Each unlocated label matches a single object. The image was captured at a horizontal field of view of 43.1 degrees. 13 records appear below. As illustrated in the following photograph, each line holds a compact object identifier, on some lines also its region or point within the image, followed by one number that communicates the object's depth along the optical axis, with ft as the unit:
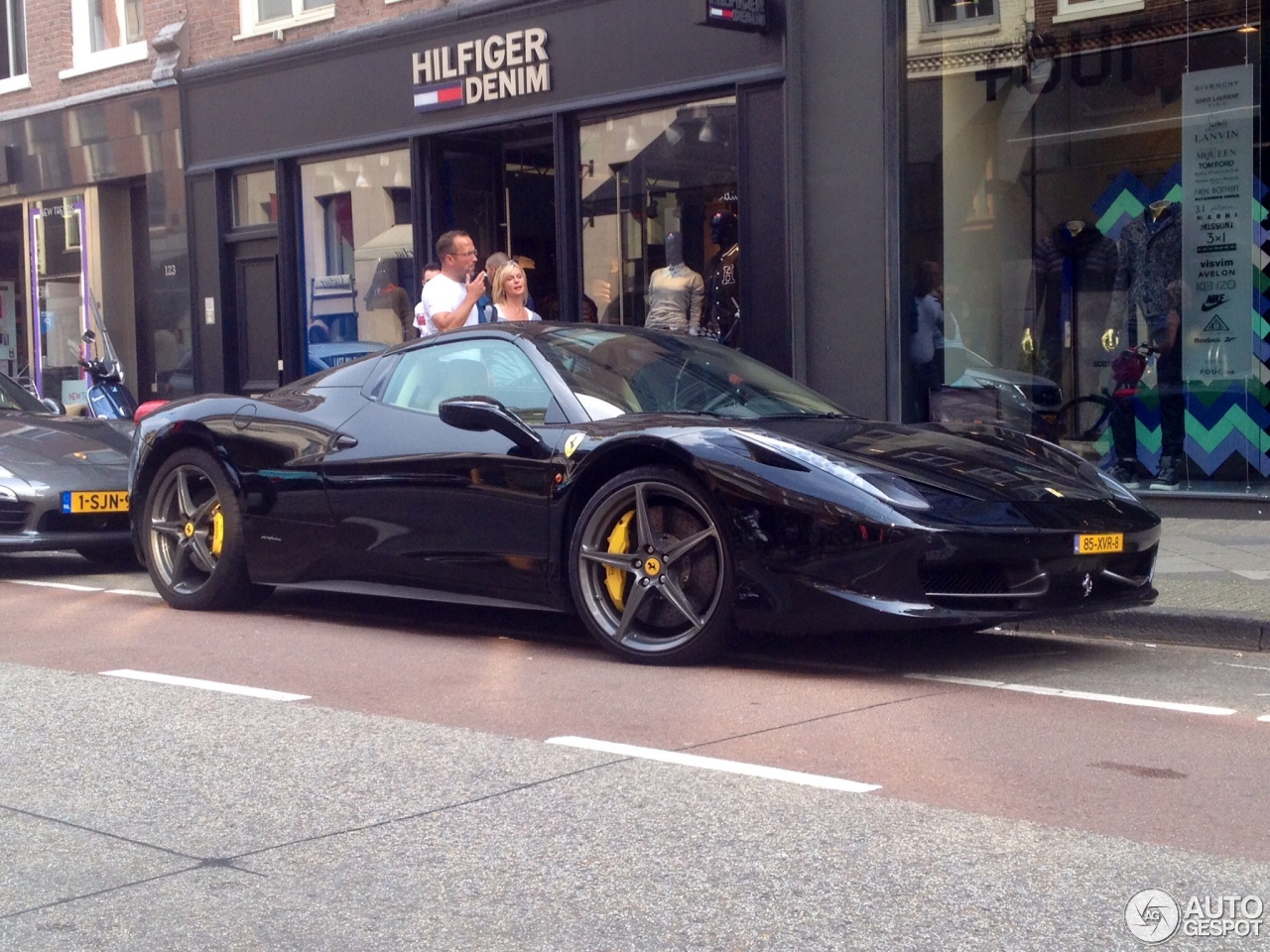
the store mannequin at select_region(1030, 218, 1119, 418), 38.22
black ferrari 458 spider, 18.16
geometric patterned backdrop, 35.47
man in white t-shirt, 33.32
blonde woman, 31.48
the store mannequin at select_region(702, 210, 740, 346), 41.22
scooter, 48.65
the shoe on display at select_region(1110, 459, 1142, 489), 36.94
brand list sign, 35.78
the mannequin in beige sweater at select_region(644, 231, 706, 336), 41.73
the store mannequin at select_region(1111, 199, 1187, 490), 36.86
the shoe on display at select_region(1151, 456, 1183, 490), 36.47
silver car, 28.84
